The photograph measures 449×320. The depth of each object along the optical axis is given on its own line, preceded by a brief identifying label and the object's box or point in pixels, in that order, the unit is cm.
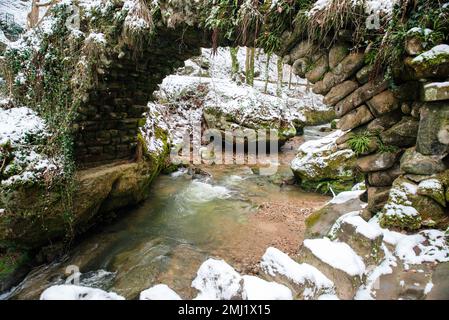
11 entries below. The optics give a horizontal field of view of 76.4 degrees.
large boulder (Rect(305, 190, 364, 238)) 384
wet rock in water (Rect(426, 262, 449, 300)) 194
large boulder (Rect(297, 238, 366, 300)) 223
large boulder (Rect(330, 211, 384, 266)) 249
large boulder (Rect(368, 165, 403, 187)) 298
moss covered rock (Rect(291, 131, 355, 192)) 713
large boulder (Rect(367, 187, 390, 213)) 304
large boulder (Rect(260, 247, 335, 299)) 221
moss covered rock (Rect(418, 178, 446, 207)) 243
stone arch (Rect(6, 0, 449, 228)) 249
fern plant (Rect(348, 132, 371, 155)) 305
